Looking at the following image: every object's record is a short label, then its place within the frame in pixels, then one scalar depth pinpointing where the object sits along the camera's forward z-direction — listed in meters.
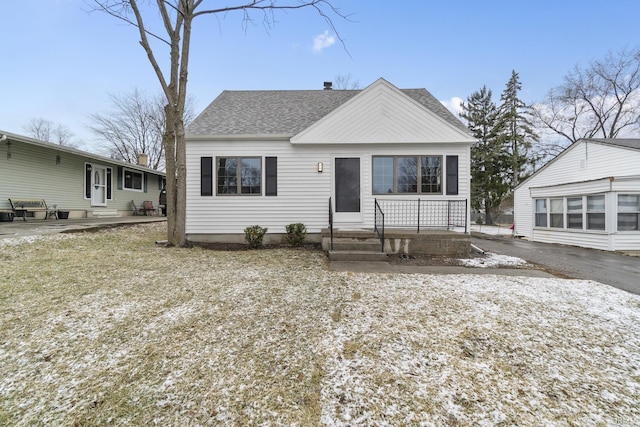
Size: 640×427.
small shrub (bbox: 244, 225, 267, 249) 7.55
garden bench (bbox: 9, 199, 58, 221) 9.96
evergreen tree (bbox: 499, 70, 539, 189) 24.02
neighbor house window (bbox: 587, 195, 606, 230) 10.12
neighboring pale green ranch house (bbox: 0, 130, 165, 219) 9.88
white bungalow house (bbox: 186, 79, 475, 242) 7.77
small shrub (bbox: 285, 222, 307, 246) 7.72
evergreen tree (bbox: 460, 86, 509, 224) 24.20
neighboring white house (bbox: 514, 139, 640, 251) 9.70
